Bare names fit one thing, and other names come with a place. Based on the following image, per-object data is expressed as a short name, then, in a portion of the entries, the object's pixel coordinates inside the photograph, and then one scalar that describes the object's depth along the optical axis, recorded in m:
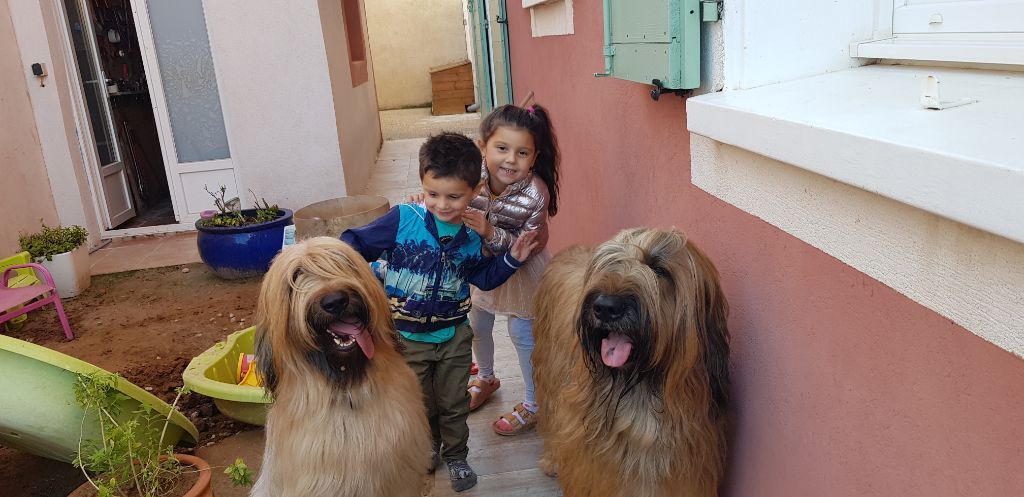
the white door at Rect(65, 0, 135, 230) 8.24
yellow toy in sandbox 3.96
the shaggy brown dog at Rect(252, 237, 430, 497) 2.29
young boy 2.82
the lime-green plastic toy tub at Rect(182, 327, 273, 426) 3.53
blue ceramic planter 6.49
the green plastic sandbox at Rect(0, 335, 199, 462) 2.94
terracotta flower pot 2.74
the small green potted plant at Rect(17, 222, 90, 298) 6.27
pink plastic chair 5.14
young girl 3.15
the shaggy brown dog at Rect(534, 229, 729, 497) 1.88
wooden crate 18.07
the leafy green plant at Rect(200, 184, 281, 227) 6.60
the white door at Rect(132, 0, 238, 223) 7.88
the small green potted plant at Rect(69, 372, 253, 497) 2.71
